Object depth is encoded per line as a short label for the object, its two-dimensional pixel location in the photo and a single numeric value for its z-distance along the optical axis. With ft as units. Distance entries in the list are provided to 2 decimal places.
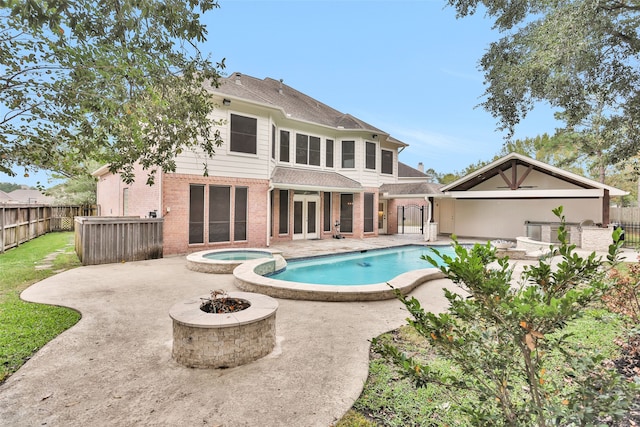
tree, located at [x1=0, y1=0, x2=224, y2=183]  11.88
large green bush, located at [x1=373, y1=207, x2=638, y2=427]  5.24
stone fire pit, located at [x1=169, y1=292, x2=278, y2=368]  12.53
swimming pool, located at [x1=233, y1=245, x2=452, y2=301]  22.02
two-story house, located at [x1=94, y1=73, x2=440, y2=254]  39.68
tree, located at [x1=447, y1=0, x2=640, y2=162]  22.16
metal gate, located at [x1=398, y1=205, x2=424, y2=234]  96.50
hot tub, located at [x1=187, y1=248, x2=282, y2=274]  30.30
